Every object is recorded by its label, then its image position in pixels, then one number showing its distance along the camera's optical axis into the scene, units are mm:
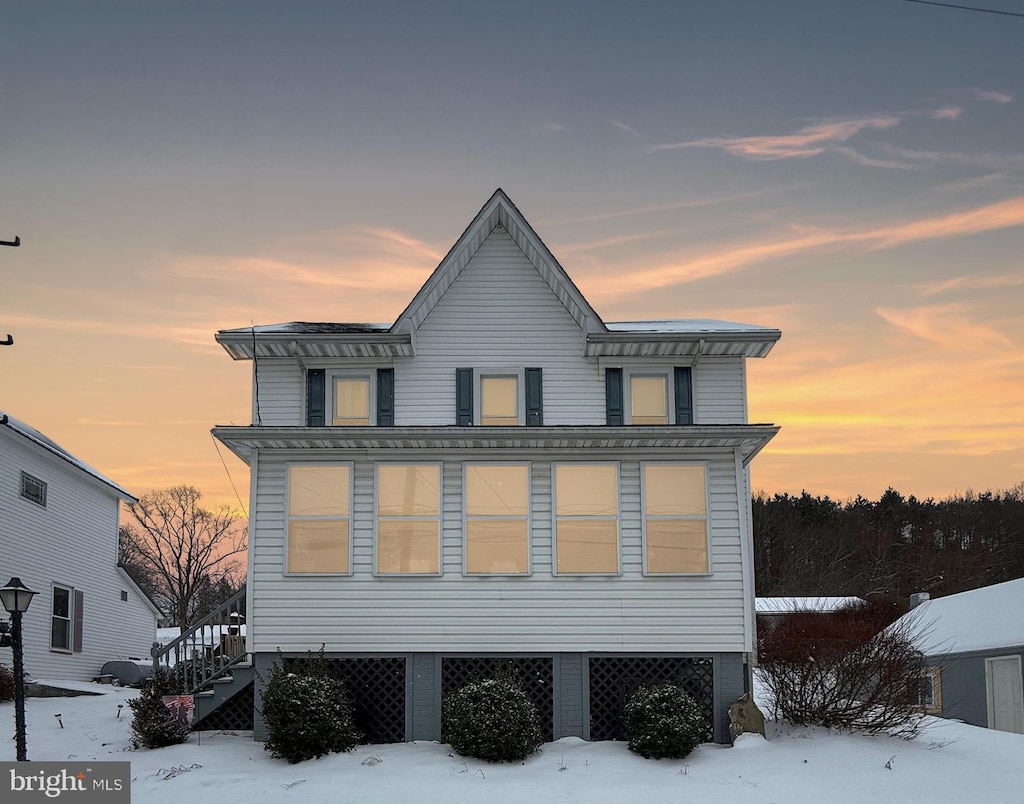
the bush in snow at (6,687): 23188
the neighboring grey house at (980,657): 27938
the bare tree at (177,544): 61531
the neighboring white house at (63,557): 26453
